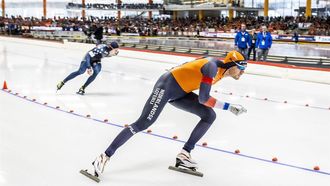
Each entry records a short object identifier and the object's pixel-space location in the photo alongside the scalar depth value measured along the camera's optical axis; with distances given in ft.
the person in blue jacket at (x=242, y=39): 40.22
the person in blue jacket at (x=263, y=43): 39.61
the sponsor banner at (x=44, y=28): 103.09
